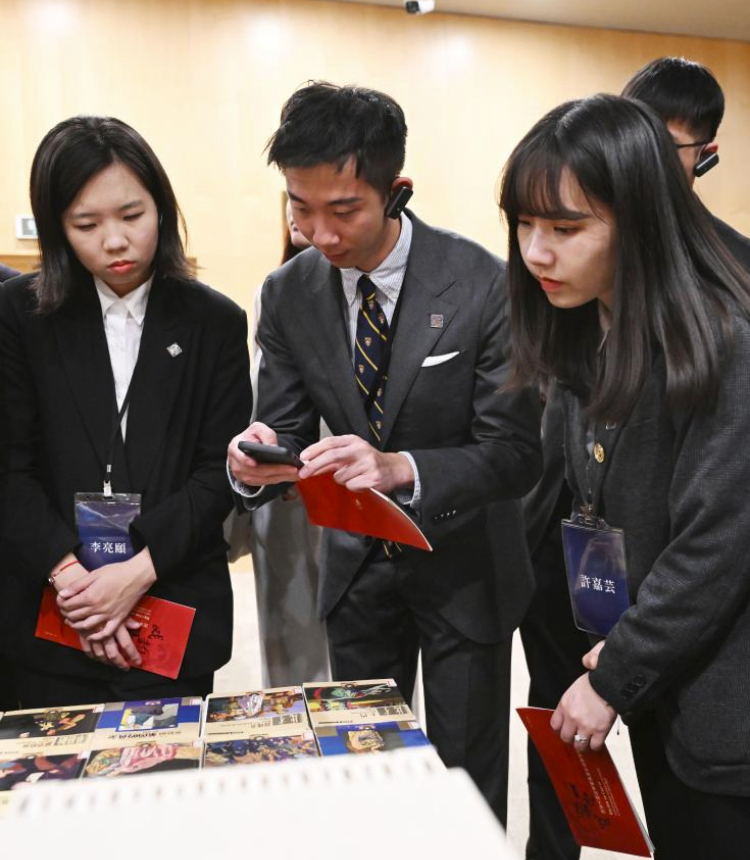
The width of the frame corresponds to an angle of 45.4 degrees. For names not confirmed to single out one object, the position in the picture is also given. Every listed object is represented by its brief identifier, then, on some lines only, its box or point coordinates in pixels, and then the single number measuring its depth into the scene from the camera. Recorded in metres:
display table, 0.33
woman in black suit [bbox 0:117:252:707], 1.71
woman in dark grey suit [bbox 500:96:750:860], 1.12
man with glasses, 2.11
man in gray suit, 1.62
